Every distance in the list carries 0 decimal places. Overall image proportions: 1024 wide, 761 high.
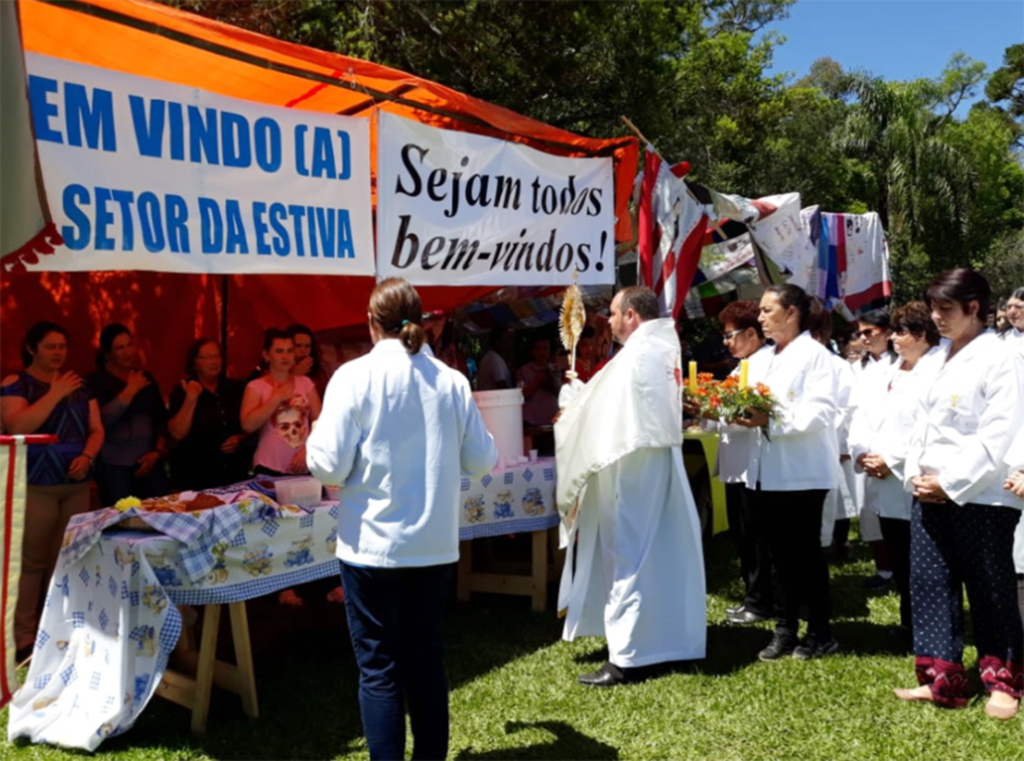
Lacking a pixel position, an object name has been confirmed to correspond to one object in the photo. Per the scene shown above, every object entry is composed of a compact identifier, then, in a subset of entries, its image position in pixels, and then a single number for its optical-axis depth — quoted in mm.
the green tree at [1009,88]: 41562
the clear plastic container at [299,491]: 4605
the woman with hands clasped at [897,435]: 4836
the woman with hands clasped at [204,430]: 5449
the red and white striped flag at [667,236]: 6367
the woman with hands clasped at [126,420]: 5387
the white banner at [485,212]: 5094
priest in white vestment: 4602
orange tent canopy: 4230
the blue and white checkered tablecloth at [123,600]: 3928
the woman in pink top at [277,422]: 5098
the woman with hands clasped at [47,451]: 4918
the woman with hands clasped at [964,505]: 3861
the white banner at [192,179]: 3855
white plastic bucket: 5668
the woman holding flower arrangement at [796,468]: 4797
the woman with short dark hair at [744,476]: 5418
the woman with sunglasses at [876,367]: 6504
